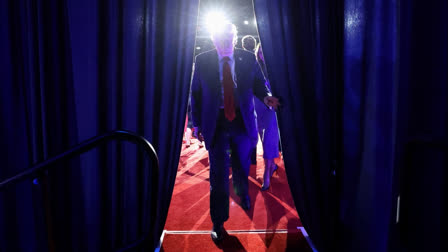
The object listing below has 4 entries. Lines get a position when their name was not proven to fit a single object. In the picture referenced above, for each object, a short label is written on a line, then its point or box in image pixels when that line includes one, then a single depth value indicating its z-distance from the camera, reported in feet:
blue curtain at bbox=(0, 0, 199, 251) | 5.83
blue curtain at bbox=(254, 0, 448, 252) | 5.80
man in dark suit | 7.50
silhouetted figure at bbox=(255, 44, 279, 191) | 11.13
